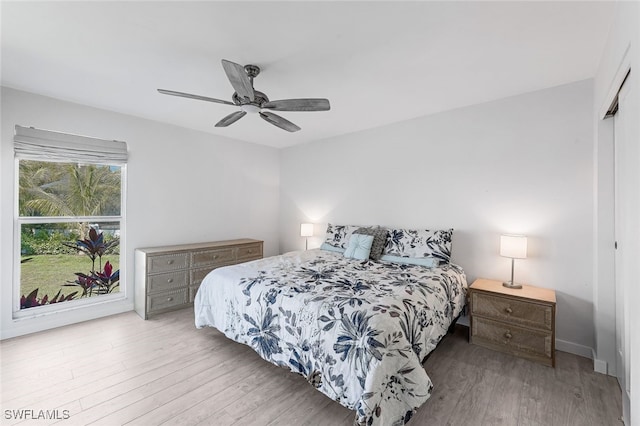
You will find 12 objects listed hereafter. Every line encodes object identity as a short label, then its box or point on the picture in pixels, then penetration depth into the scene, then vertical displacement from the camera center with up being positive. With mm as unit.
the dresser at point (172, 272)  3223 -740
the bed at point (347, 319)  1524 -756
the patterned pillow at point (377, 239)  3350 -314
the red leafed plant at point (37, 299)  2854 -949
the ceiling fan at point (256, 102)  2033 +925
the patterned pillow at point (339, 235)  3787 -295
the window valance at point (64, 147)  2760 +746
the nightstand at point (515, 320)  2293 -953
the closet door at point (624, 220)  1316 -32
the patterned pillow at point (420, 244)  2994 -342
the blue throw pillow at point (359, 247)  3277 -403
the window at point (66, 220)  2848 -70
